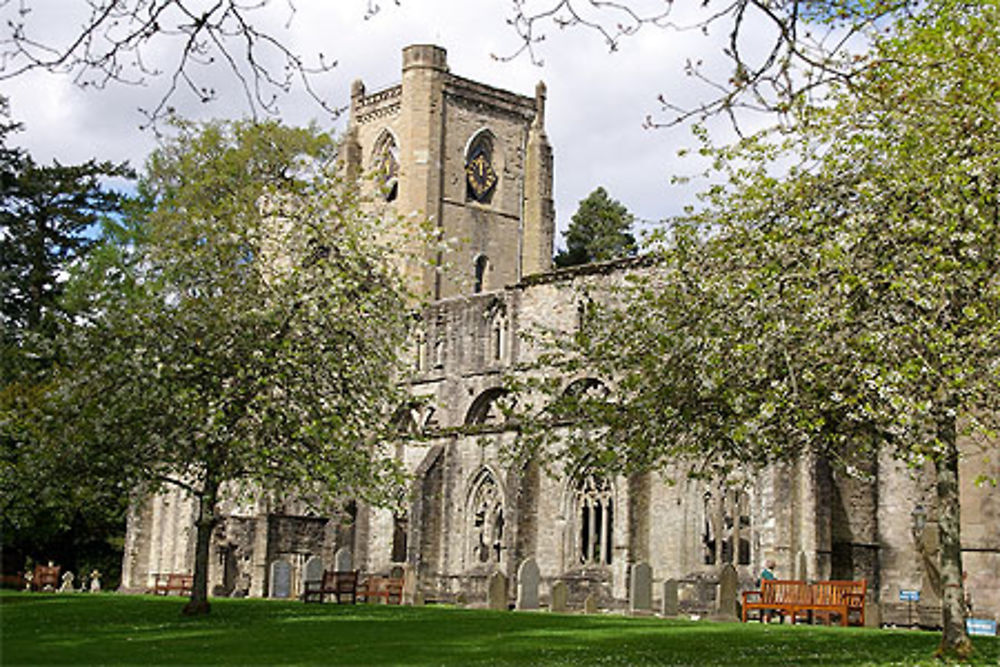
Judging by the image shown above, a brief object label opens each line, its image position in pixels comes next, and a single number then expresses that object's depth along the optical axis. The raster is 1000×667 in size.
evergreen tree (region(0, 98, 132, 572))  43.47
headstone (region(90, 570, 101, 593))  41.91
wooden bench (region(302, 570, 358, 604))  28.17
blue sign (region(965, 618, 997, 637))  20.31
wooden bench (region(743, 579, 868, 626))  21.45
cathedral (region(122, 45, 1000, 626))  30.33
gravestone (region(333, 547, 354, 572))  36.31
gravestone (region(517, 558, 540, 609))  28.92
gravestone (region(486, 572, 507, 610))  27.94
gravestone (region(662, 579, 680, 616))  26.82
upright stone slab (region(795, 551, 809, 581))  29.62
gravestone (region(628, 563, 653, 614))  27.84
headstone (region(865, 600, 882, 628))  23.76
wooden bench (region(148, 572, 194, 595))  37.63
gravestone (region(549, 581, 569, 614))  28.08
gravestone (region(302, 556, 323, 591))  31.88
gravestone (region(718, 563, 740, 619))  24.91
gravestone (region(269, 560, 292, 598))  35.81
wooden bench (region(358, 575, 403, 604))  31.34
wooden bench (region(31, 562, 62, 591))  38.69
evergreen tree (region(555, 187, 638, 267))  69.19
